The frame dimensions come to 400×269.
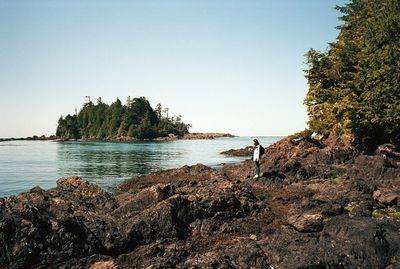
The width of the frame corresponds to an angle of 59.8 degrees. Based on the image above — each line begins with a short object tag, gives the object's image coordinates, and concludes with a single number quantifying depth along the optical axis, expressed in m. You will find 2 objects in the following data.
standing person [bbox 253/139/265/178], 24.04
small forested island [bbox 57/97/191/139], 163.50
